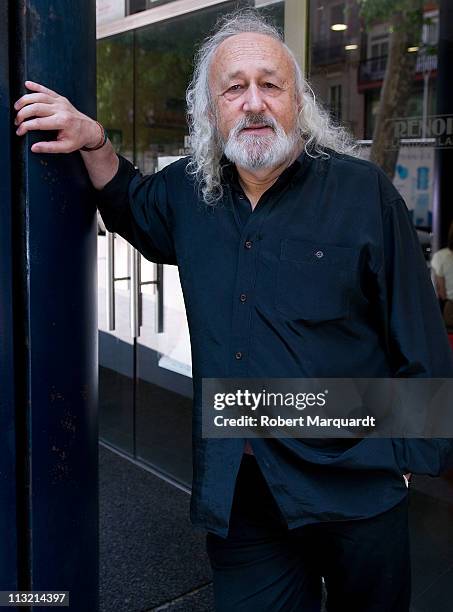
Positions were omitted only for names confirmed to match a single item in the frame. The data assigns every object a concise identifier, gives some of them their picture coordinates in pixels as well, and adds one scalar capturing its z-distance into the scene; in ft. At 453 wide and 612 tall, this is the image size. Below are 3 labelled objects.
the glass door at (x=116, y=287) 14.97
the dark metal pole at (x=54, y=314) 5.07
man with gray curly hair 5.63
